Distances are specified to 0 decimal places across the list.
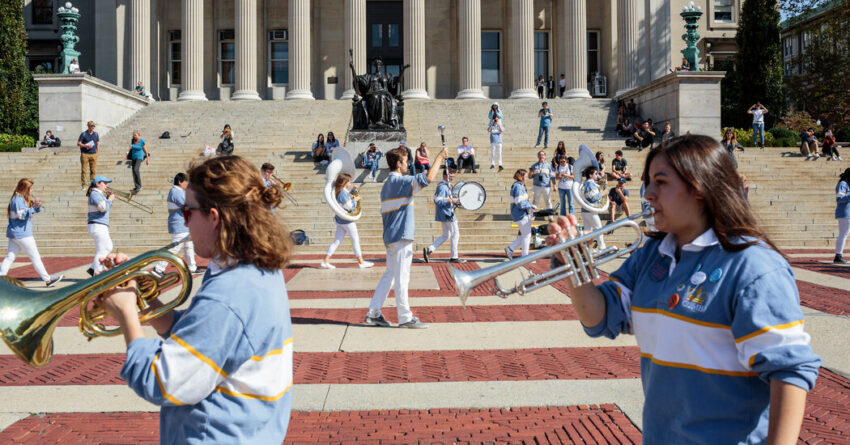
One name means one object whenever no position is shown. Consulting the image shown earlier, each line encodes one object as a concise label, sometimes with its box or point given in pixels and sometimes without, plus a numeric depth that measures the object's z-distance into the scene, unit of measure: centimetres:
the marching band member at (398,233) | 759
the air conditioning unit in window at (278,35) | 4250
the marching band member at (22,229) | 1054
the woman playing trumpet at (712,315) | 196
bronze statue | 2250
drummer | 1379
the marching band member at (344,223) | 1198
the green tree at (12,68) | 3803
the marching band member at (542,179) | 1816
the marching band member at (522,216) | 1371
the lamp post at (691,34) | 2747
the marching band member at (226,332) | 201
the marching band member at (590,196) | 1338
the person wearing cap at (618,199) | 1753
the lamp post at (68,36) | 2816
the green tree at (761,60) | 3716
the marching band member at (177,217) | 1138
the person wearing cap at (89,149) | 2027
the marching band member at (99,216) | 1096
